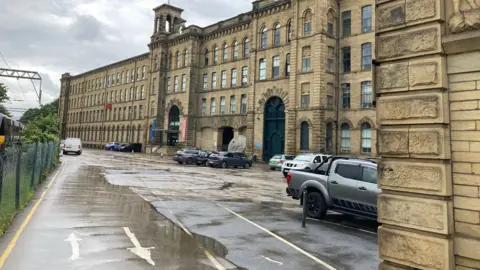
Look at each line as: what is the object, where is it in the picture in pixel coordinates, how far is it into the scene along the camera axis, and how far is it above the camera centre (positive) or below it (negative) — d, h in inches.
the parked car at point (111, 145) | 2815.0 +33.4
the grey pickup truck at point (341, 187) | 369.4 -35.0
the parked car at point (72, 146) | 1733.5 +9.3
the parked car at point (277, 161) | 1293.4 -25.6
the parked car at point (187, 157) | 1466.5 -22.6
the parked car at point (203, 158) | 1460.4 -25.5
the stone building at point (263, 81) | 1455.5 +376.6
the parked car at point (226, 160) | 1358.3 -27.8
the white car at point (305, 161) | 913.8 -17.9
